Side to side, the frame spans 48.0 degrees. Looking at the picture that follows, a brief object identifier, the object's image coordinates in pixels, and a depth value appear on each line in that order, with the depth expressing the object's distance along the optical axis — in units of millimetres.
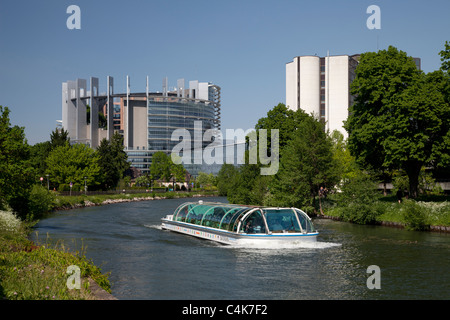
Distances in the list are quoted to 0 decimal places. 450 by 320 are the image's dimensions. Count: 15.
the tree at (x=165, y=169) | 177625
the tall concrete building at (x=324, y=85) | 127125
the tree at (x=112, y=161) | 130875
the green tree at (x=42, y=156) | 124469
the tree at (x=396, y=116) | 46844
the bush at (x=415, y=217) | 40812
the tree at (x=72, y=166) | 114438
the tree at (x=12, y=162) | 37688
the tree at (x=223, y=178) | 134338
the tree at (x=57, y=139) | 131750
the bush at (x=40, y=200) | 57806
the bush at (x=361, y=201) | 48094
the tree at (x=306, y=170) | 58438
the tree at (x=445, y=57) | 45562
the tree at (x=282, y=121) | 76188
